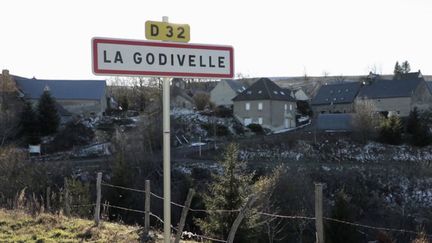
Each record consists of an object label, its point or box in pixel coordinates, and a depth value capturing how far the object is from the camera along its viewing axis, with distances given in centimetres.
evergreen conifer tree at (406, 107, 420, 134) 4956
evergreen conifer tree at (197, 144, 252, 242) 1541
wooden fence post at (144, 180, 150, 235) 785
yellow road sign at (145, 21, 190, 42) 380
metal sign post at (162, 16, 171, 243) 389
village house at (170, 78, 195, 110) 6781
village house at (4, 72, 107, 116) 6391
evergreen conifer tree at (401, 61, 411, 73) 10156
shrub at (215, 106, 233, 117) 6178
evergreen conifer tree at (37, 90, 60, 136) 4978
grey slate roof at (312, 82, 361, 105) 7198
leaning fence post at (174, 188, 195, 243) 660
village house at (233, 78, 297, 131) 6319
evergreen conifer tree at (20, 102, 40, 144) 4812
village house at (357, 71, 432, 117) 6425
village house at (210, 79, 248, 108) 7256
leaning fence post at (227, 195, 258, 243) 594
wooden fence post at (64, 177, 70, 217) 1014
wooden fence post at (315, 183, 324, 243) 700
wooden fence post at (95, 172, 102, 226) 868
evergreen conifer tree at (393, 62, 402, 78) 10090
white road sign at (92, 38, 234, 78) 371
